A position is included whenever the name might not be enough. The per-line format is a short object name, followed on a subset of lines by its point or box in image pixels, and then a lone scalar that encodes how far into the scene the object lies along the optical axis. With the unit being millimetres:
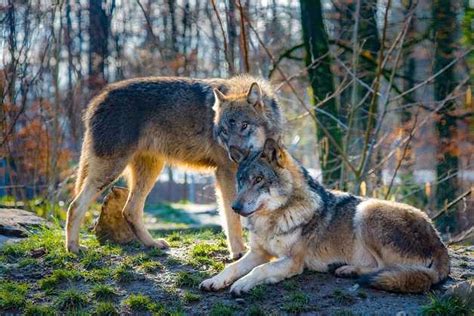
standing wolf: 12719
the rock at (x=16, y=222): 14461
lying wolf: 10102
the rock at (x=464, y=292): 9203
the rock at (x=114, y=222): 13680
